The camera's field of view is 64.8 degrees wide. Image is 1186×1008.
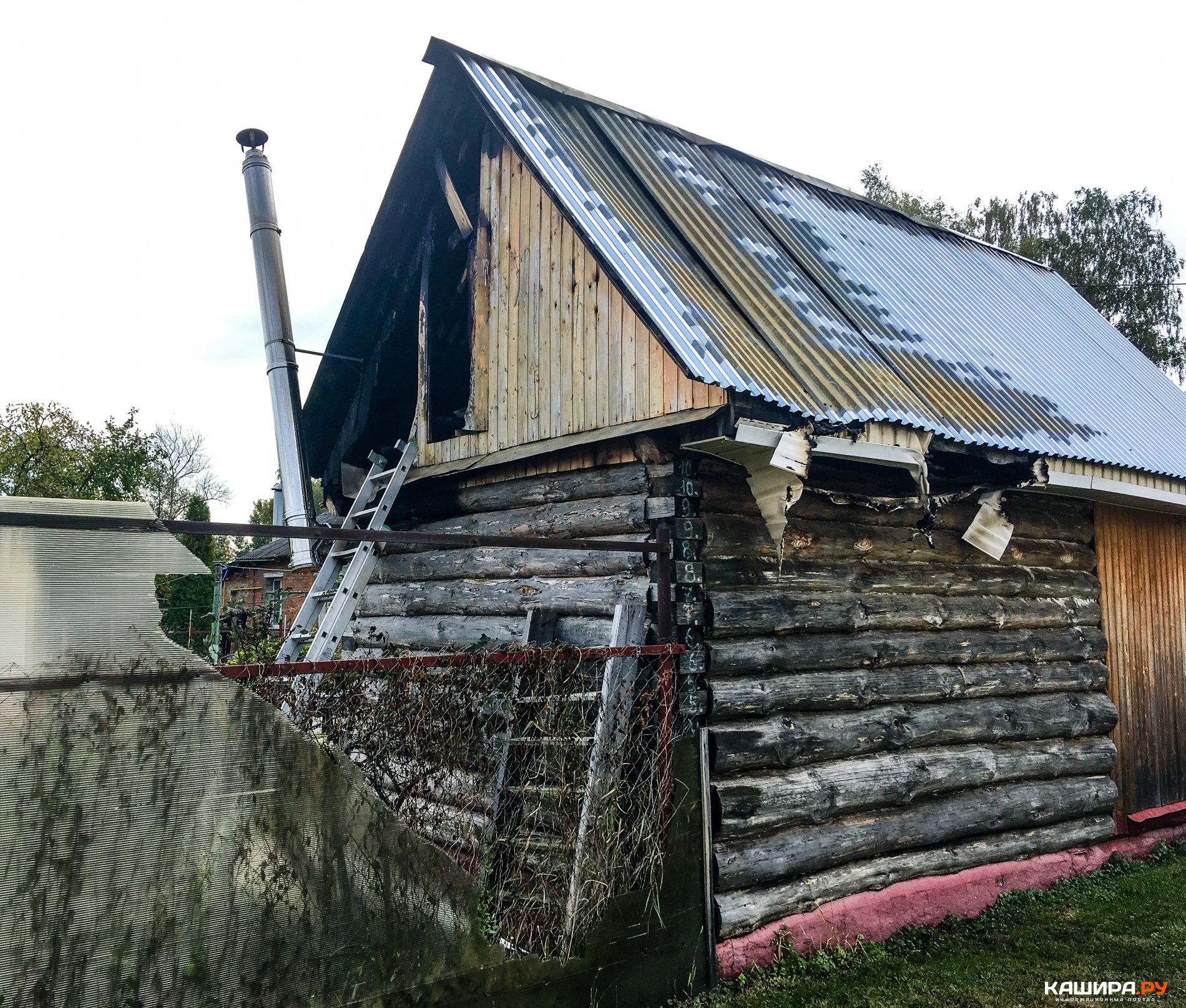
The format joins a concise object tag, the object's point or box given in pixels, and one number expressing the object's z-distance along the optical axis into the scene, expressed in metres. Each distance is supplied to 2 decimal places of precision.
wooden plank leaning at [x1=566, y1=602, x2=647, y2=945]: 4.34
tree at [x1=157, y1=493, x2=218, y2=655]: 22.83
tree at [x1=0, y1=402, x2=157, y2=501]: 31.17
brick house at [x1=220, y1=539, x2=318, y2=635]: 26.94
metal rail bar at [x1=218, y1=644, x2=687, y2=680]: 3.36
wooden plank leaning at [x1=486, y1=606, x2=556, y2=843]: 4.30
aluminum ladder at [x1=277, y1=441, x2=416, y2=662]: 6.67
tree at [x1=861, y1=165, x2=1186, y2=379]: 25.89
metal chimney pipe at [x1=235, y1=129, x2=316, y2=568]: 8.66
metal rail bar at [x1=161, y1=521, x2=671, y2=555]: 3.14
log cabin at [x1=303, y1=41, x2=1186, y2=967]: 5.41
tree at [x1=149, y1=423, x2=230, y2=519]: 40.91
